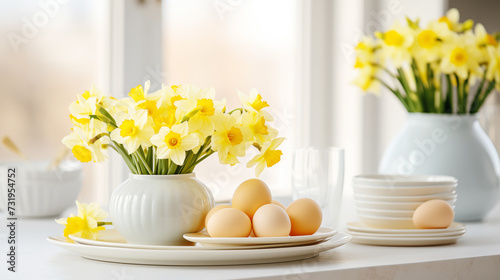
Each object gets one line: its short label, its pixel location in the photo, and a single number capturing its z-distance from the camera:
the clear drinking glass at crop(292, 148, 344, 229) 1.87
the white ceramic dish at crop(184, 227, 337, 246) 1.55
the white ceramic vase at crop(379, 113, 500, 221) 2.05
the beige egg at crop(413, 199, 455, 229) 1.76
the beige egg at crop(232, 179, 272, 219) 1.60
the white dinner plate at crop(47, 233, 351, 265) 1.53
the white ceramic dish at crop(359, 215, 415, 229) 1.81
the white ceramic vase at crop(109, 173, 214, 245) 1.58
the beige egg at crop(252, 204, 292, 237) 1.56
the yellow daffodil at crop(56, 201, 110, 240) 1.64
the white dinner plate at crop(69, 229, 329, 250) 1.55
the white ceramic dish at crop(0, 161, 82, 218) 2.00
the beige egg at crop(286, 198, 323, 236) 1.59
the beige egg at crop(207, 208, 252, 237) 1.56
